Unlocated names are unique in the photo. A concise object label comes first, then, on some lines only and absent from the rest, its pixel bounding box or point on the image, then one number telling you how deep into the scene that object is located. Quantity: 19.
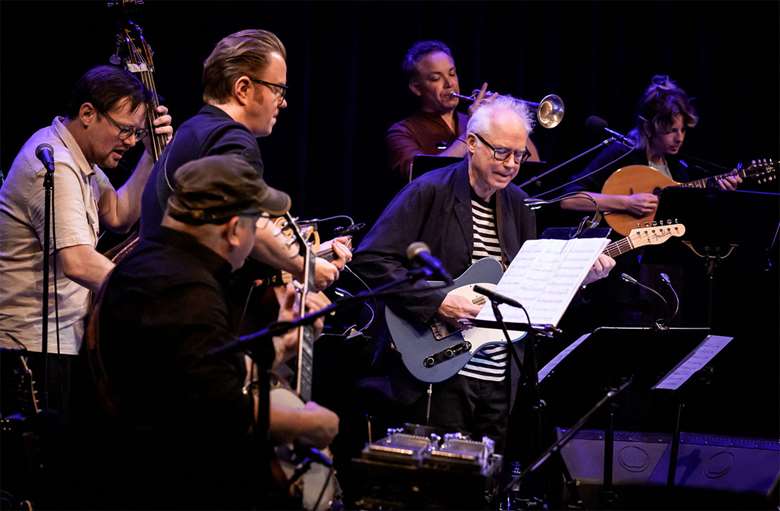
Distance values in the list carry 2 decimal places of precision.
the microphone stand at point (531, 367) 7.11
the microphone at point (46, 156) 7.50
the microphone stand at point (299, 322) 5.08
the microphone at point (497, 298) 7.01
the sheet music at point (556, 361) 8.02
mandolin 12.27
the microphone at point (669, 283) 10.78
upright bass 8.73
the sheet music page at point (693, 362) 8.71
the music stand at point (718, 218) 11.70
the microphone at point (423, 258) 5.68
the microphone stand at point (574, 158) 10.92
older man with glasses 8.94
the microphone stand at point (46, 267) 7.31
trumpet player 11.80
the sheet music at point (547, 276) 7.19
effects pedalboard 5.84
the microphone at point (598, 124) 11.84
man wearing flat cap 5.05
